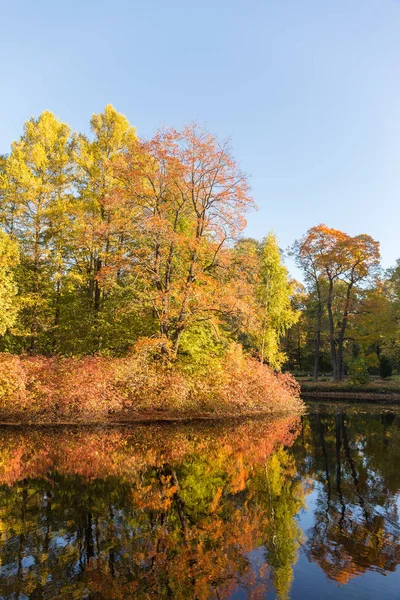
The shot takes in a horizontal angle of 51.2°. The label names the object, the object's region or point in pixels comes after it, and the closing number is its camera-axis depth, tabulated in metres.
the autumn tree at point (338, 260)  37.09
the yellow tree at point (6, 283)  18.11
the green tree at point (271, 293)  27.84
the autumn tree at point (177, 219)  19.58
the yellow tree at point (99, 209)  20.00
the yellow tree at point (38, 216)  22.17
